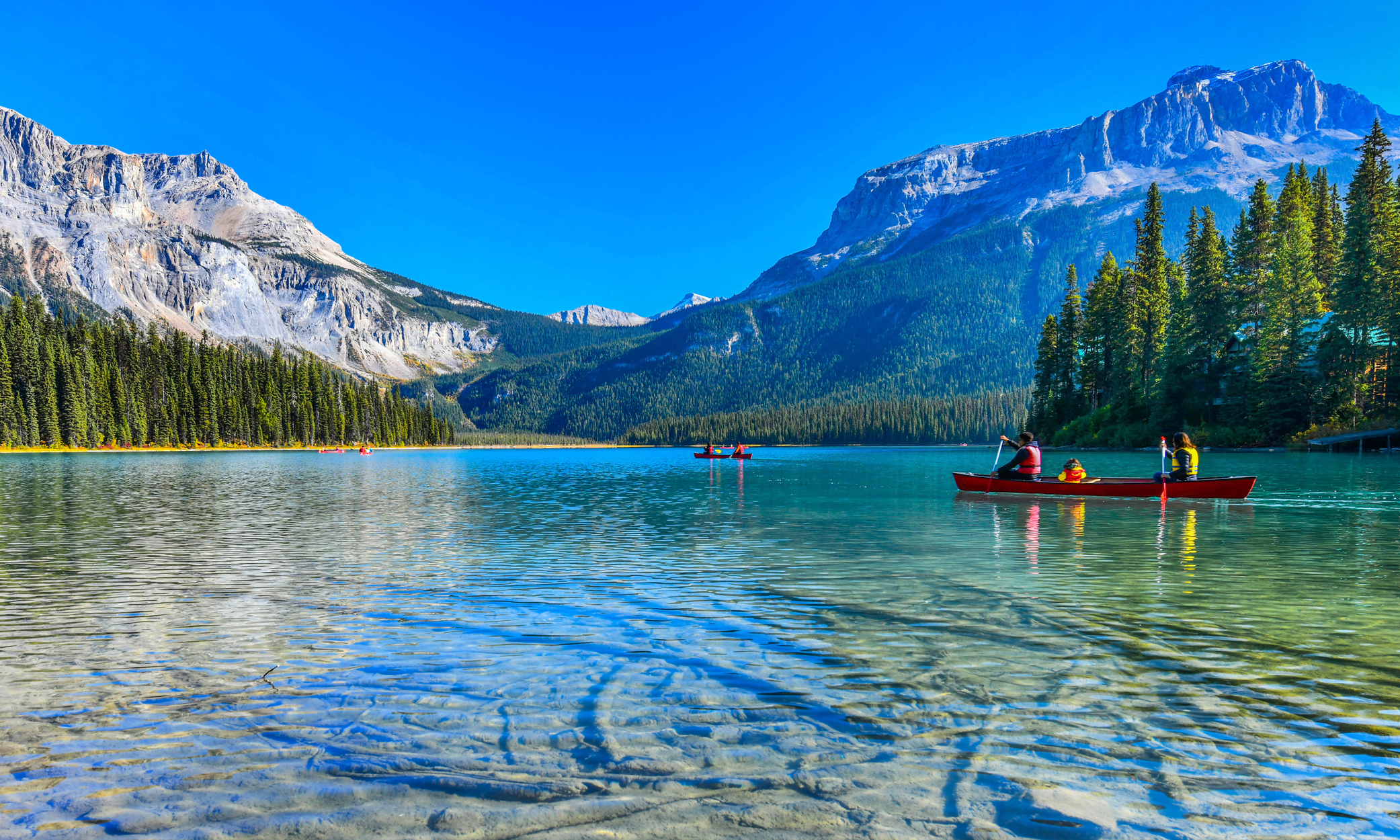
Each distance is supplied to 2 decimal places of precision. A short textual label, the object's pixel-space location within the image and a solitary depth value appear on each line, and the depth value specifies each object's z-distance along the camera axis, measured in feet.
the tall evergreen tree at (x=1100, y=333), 294.05
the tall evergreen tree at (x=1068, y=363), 318.86
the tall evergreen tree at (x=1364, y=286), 215.10
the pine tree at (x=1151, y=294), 282.56
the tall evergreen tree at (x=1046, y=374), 328.90
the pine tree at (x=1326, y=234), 261.65
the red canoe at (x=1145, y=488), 100.94
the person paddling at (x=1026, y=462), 112.88
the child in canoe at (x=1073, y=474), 106.52
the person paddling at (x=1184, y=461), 105.91
